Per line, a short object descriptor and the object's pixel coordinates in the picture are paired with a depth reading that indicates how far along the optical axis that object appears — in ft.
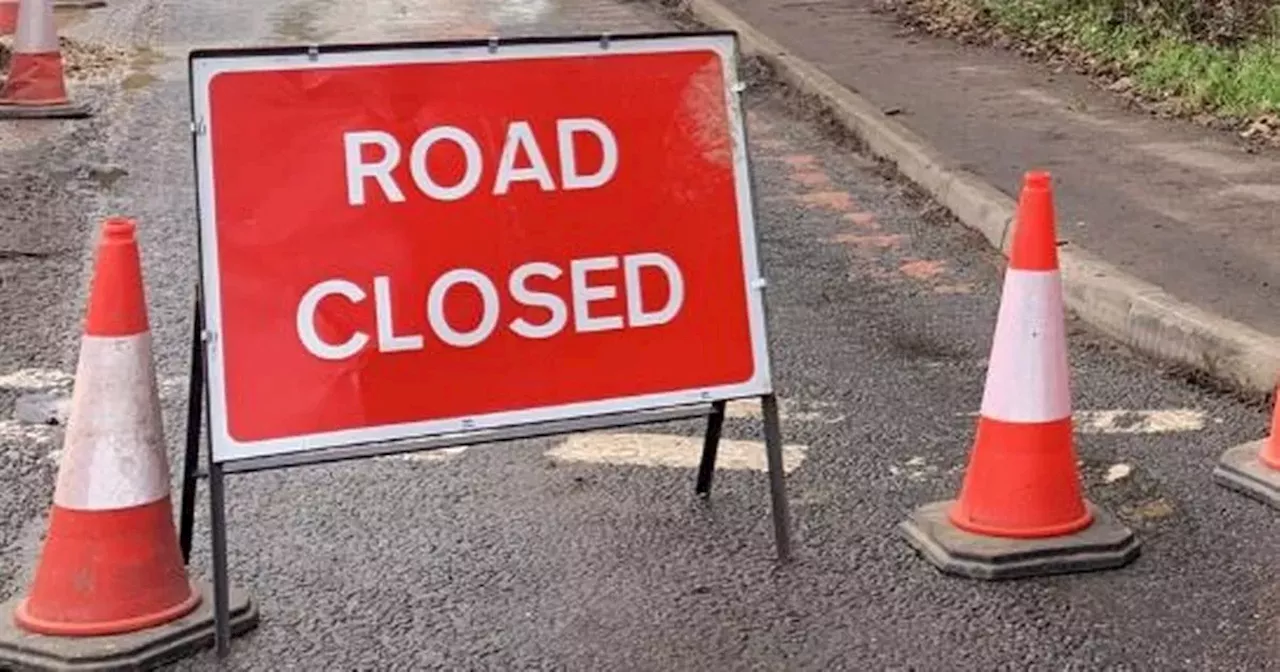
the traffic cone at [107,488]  12.66
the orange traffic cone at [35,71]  34.37
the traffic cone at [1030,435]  14.52
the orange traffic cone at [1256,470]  15.70
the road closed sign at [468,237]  12.90
